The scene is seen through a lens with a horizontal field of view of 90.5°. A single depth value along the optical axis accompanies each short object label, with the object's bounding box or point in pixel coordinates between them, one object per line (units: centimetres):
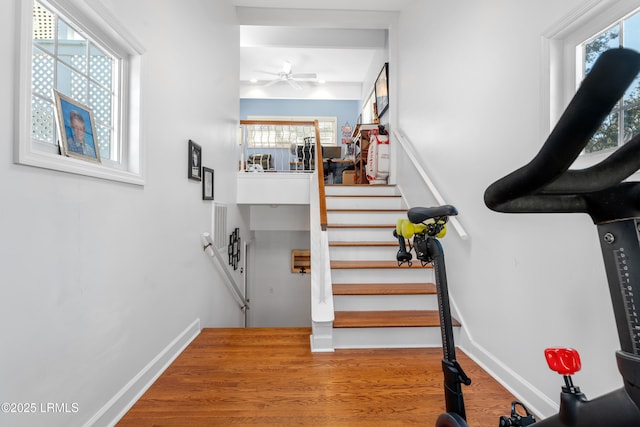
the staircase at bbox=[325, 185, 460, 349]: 244
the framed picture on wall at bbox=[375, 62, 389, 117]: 515
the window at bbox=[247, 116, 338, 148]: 843
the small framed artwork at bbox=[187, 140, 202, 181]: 265
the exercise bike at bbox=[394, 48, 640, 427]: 32
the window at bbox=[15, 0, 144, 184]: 116
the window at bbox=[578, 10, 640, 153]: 129
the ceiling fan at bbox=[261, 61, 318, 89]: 708
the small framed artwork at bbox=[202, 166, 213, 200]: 302
